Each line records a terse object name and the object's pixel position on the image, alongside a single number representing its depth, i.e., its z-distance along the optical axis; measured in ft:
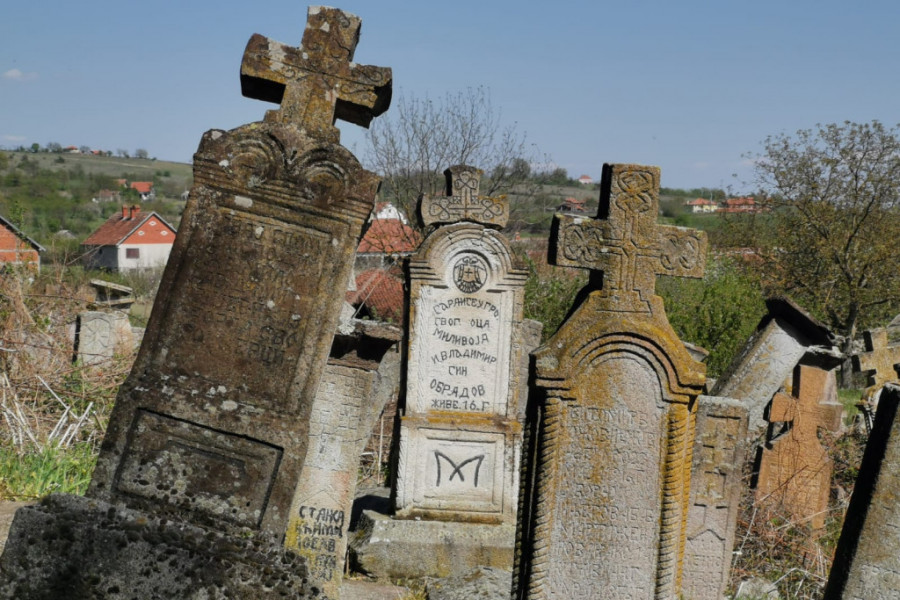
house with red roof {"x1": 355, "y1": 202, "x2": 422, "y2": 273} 68.03
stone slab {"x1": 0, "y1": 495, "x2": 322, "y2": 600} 11.40
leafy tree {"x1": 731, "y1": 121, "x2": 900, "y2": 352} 81.35
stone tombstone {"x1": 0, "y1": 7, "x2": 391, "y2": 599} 14.05
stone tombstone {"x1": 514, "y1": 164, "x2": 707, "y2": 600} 15.93
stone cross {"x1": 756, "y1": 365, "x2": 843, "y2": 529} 29.94
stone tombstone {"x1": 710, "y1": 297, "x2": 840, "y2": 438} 27.07
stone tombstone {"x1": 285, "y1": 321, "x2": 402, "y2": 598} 21.47
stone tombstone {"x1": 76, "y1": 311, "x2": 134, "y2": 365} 43.06
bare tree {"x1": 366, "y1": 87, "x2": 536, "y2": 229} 82.02
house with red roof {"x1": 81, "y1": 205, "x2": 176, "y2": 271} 174.98
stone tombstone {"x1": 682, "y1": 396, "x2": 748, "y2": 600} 21.90
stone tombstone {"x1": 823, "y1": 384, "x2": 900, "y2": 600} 14.43
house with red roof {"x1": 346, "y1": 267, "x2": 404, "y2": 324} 65.05
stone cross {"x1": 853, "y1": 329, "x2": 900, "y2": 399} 35.19
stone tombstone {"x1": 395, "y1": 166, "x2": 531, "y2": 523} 26.50
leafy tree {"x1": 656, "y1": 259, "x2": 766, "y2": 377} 50.88
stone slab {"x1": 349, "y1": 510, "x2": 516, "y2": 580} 24.34
